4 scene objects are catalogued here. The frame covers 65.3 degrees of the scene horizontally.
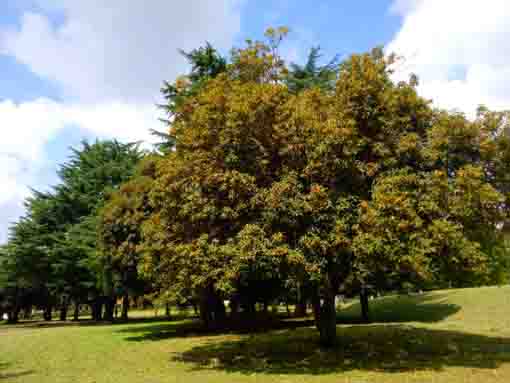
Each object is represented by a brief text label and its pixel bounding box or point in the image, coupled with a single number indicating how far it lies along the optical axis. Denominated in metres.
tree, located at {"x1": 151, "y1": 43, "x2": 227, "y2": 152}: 28.96
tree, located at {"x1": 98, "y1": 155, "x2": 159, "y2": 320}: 24.12
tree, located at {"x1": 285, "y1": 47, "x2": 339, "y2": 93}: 23.42
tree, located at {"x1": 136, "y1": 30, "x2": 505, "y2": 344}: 12.12
